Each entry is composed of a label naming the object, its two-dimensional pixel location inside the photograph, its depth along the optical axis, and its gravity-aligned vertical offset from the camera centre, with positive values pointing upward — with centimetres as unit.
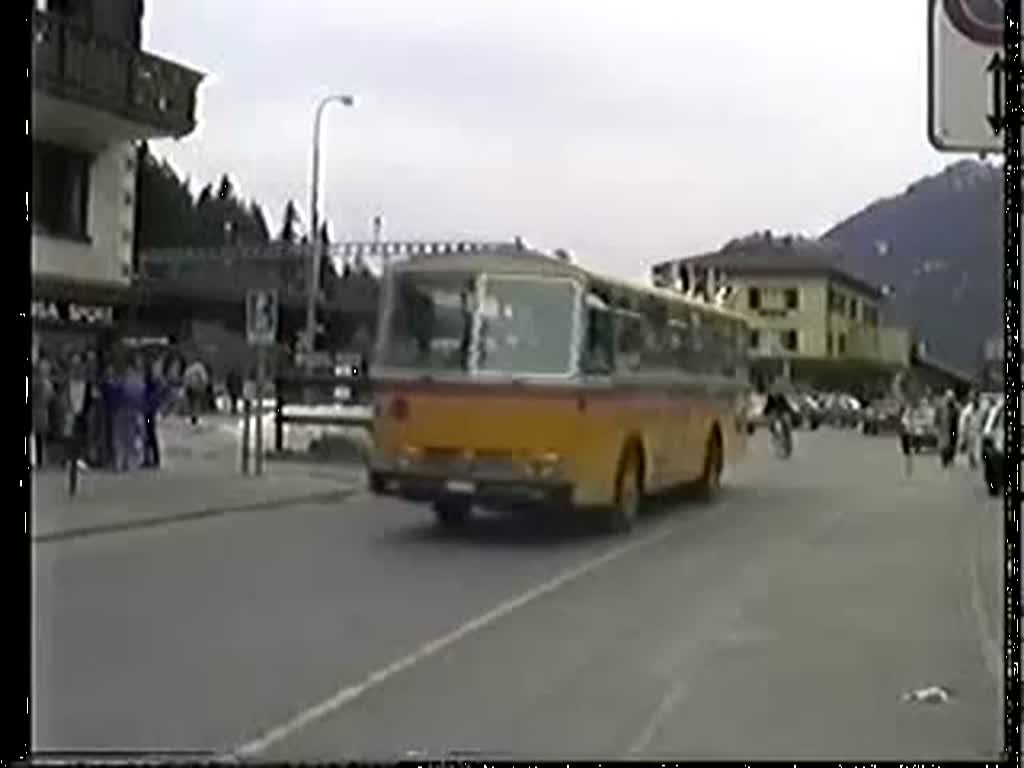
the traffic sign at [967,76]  496 +78
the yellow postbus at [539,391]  988 -12
